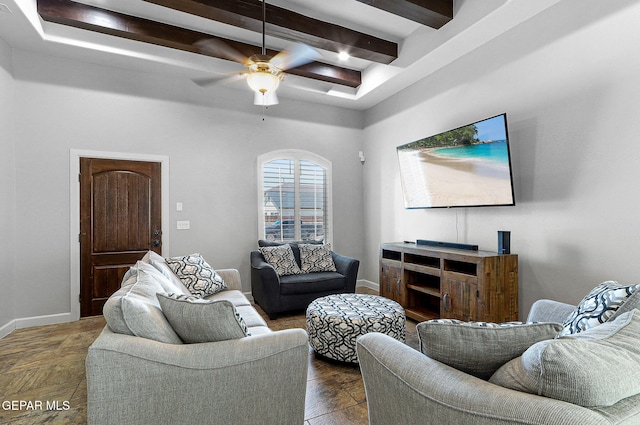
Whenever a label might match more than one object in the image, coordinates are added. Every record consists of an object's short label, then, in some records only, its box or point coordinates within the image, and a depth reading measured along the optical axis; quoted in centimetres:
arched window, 495
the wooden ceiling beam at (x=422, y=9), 298
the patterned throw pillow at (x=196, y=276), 306
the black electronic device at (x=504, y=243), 307
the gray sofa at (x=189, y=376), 131
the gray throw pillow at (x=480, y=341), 109
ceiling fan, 267
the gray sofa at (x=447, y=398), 85
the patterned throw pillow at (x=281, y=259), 423
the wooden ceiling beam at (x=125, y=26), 306
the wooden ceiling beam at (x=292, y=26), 295
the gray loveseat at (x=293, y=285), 380
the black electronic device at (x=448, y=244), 337
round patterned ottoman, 251
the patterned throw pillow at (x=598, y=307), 143
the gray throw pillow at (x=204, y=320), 152
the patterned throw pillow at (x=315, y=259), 439
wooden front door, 392
